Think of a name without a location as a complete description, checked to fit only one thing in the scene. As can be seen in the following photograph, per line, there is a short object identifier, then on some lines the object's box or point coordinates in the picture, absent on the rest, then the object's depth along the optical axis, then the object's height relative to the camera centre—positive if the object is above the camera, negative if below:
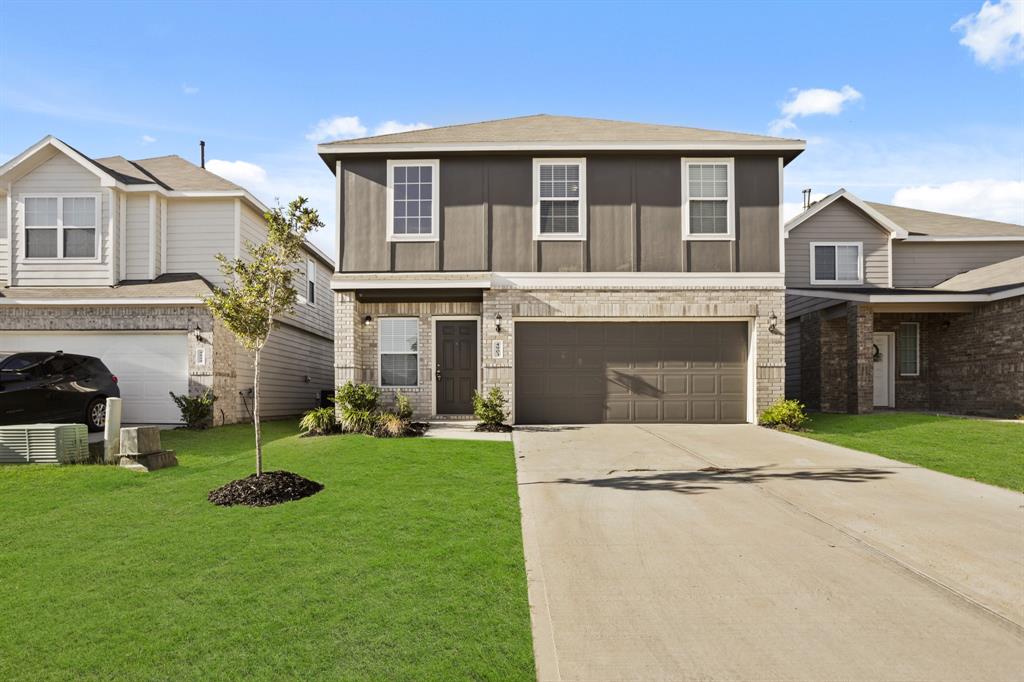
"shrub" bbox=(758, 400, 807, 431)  12.62 -1.32
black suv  10.52 -0.66
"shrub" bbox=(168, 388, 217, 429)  13.54 -1.26
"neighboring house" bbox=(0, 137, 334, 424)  14.12 +2.05
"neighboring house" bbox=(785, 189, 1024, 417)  15.14 +1.13
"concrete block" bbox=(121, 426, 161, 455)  8.47 -1.22
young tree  7.11 +0.81
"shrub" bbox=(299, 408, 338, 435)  12.09 -1.39
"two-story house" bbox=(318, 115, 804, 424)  13.20 +2.06
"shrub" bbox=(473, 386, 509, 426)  12.41 -1.12
